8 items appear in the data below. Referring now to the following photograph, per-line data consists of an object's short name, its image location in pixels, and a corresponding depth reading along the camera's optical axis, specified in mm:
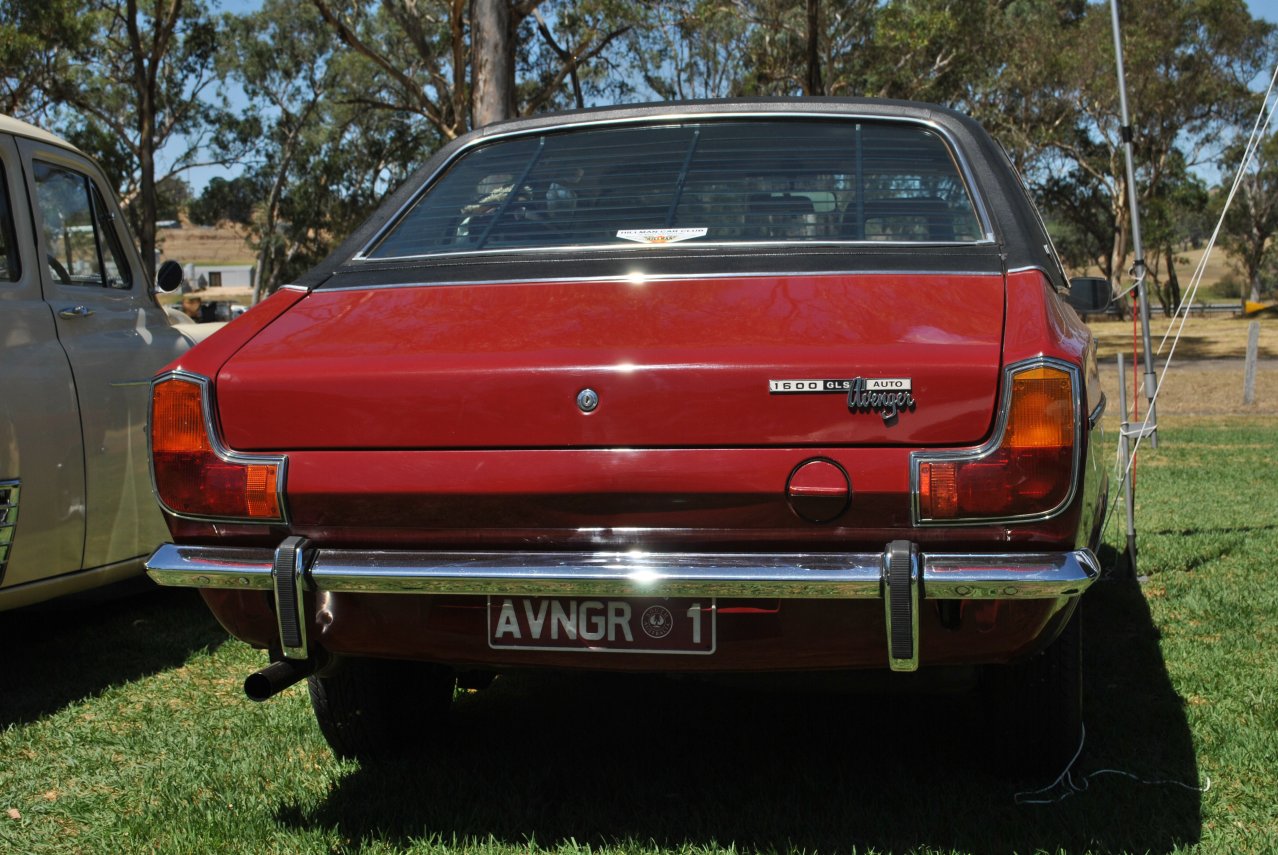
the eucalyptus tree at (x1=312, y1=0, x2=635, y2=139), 12953
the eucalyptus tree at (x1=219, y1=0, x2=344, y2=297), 33031
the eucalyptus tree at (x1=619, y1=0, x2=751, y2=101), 27391
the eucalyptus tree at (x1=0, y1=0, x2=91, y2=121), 23469
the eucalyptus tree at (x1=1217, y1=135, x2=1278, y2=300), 45469
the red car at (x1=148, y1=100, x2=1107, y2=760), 2451
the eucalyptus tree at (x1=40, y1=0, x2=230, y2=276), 22078
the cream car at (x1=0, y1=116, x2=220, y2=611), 4238
